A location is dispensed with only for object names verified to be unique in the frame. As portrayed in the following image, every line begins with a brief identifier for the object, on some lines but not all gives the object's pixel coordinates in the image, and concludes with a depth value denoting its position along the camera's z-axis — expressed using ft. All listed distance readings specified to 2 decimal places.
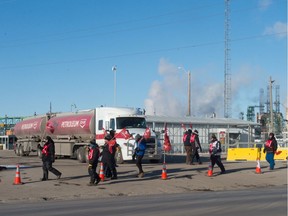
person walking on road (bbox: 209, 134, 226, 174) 74.86
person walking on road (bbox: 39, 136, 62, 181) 64.49
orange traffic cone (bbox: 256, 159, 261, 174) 78.12
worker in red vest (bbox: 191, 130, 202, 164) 88.12
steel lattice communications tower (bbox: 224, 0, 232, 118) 263.29
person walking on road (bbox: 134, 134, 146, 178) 67.51
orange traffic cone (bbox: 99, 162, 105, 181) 65.70
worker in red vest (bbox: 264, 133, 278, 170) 80.38
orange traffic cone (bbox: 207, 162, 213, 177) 73.00
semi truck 92.58
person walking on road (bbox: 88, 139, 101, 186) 60.85
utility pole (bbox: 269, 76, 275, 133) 170.60
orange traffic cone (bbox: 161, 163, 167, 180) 68.12
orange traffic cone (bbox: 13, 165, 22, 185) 61.16
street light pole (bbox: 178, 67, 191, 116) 180.65
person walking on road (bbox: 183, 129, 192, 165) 87.66
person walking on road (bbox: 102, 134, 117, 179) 66.33
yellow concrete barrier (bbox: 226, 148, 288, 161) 102.56
